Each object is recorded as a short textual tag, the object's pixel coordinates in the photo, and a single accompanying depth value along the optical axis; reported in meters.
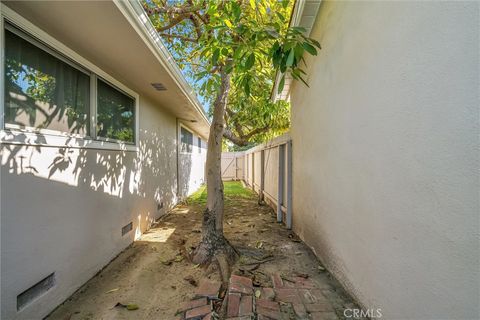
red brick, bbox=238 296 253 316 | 2.06
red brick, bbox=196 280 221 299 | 2.41
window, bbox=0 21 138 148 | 2.04
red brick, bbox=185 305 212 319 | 2.11
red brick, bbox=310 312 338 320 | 2.06
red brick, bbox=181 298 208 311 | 2.25
